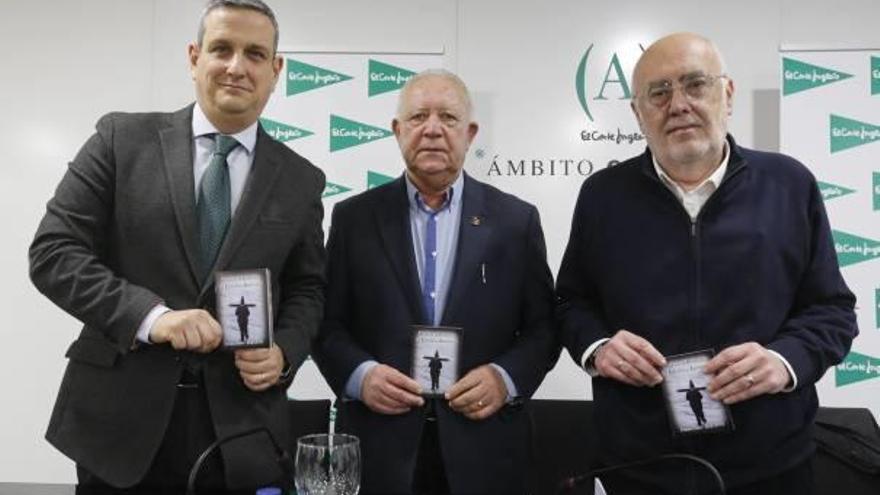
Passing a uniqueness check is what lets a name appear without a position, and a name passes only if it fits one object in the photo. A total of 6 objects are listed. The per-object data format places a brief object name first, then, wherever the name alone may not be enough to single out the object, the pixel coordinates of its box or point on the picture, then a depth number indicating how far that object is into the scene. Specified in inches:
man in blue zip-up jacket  69.8
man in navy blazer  82.8
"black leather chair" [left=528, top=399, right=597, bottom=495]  107.0
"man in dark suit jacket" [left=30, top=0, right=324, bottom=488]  67.1
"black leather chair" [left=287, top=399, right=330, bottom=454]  108.3
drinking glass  54.9
